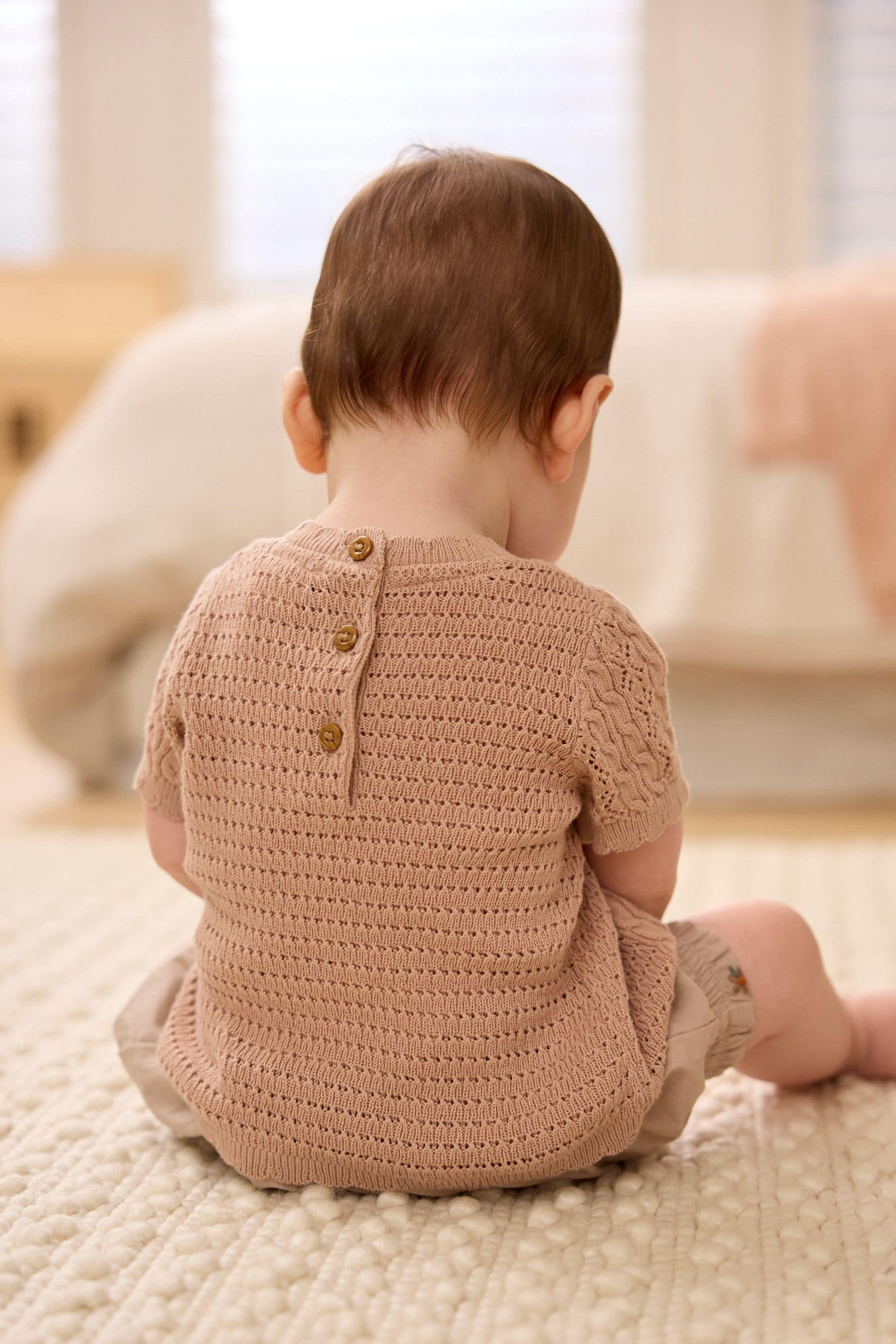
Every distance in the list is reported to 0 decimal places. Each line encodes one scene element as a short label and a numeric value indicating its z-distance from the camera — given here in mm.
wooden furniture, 5582
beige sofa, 2451
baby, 1439
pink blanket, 2435
